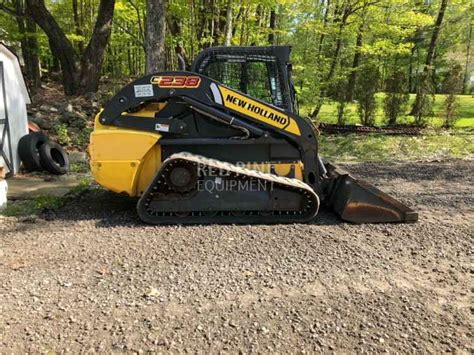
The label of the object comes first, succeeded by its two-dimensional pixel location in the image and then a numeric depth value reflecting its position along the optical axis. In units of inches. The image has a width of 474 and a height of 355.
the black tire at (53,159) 304.2
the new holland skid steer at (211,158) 202.2
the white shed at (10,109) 291.4
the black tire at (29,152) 303.5
